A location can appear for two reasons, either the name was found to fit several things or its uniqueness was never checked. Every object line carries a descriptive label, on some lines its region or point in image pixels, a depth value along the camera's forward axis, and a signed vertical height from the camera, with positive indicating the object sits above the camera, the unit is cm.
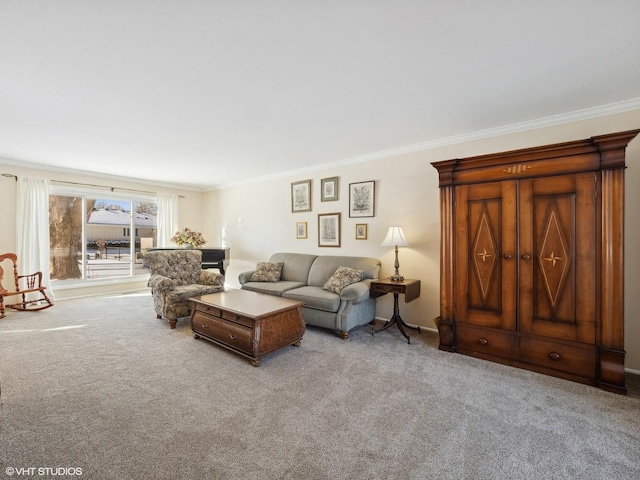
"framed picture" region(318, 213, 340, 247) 485 +16
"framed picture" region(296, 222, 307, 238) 530 +17
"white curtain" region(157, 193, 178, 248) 664 +46
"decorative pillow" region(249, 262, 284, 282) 476 -56
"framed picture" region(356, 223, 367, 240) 452 +12
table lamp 369 -2
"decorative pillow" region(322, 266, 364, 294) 383 -53
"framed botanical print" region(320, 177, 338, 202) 487 +85
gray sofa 358 -72
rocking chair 464 -81
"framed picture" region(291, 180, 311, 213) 523 +78
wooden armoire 236 -18
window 558 +12
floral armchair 401 -64
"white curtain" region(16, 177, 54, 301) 493 +19
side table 350 -64
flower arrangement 621 +0
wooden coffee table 285 -89
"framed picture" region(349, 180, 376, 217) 443 +62
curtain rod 488 +106
